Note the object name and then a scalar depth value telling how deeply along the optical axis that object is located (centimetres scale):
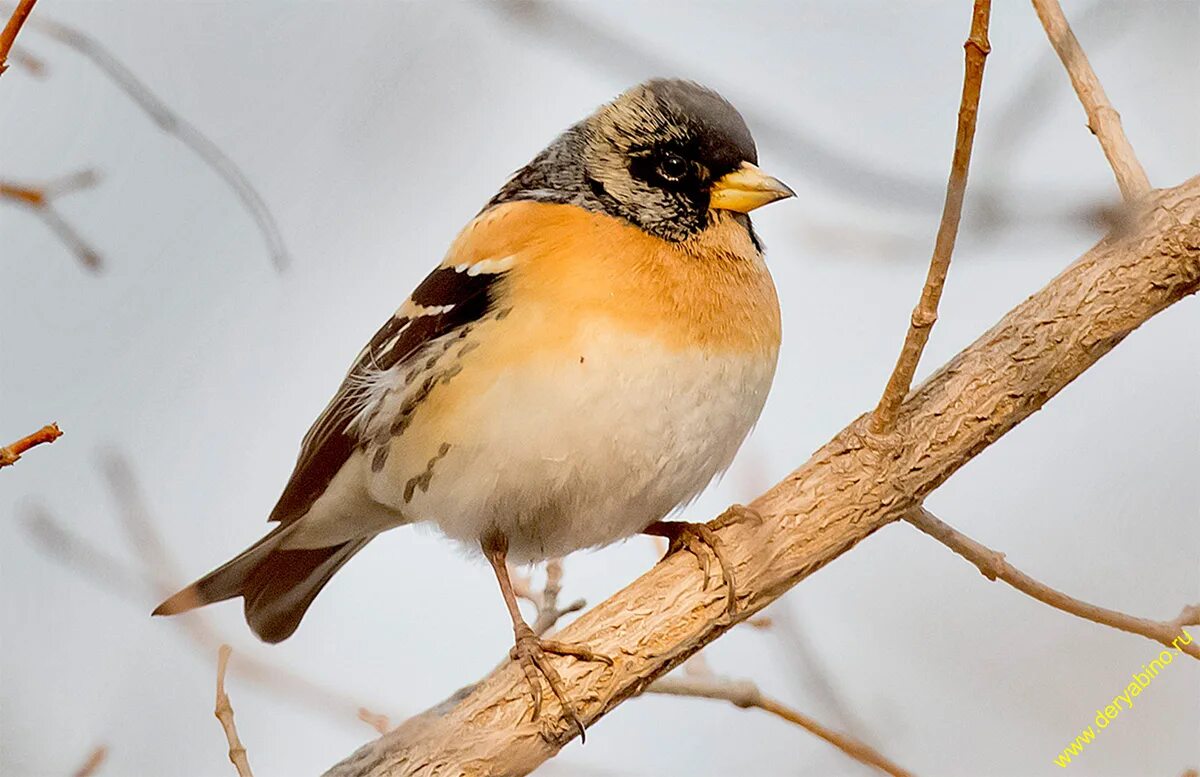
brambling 563
